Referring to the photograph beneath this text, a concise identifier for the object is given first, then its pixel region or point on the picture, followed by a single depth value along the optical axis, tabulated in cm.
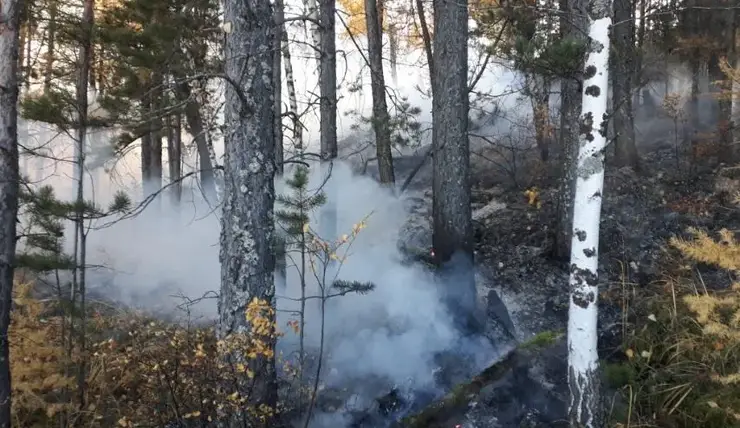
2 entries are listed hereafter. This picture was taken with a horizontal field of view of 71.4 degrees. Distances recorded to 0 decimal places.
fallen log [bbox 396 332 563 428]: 605
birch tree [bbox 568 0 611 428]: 504
